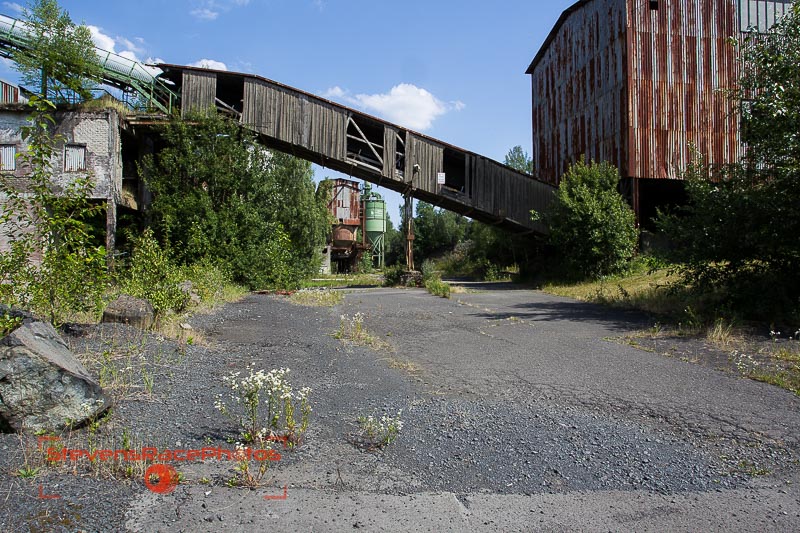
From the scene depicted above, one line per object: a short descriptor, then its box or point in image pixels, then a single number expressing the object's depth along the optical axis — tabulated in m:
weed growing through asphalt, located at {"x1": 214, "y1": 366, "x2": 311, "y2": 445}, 4.15
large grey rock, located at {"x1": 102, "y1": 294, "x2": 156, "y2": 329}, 7.82
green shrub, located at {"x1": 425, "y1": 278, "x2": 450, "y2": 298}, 18.86
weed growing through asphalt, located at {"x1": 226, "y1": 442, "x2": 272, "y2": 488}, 3.44
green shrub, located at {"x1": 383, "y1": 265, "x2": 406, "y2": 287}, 23.48
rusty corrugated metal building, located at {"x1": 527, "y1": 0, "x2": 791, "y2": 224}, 21.58
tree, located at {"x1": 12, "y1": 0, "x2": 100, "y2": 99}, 18.09
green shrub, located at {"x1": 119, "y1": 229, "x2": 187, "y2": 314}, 8.93
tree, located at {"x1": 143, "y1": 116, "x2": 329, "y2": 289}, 18.72
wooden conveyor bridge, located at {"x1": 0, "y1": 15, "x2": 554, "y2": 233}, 20.92
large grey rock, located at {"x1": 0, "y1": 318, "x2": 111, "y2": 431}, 4.06
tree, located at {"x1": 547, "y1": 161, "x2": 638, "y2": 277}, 20.98
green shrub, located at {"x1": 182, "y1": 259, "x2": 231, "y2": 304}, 13.30
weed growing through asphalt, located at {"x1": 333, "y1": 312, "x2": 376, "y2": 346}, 8.96
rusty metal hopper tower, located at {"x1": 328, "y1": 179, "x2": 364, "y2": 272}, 45.25
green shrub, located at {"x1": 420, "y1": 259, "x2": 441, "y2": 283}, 22.89
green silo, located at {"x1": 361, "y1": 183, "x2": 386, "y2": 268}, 48.88
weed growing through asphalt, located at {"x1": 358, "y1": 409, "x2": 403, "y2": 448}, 4.23
